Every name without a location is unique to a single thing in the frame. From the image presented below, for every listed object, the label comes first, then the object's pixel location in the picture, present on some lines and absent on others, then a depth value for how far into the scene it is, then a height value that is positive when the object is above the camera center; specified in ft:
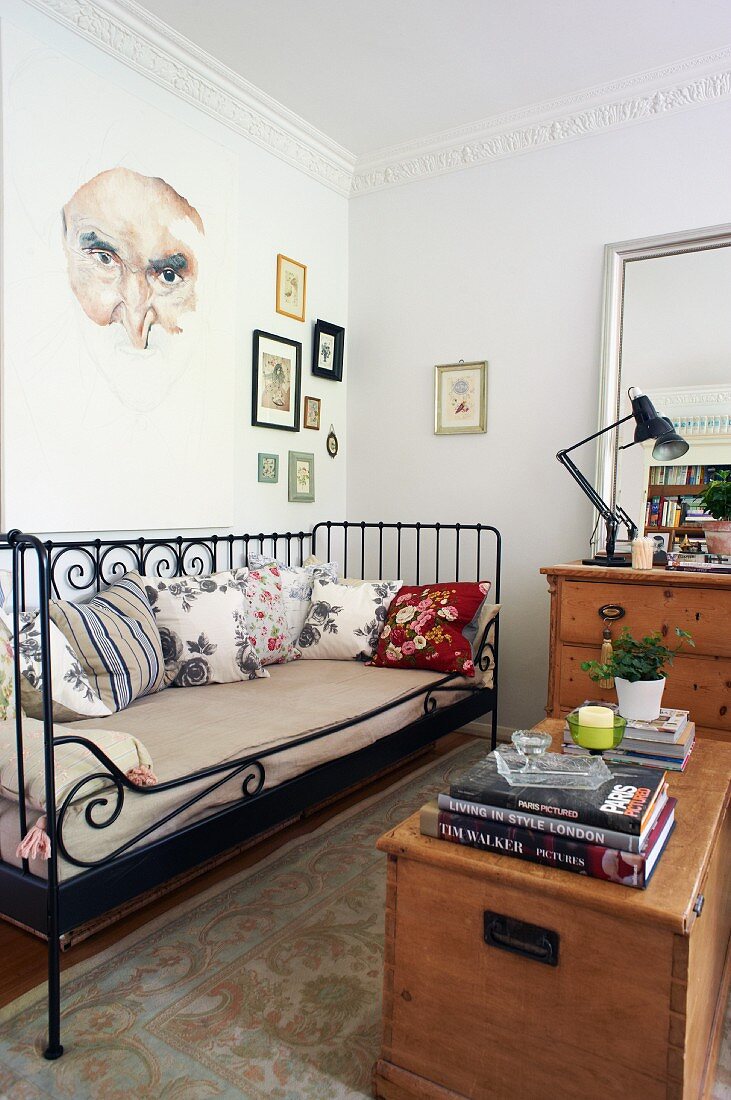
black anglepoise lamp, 9.43 +0.85
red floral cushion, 9.99 -1.70
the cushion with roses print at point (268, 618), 9.95 -1.58
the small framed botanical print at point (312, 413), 12.54 +1.39
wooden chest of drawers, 8.53 -1.37
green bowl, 5.46 -1.63
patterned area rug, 4.77 -3.58
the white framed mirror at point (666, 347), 10.02 +2.16
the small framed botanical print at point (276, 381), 11.41 +1.76
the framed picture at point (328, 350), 12.60 +2.45
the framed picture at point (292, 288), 11.84 +3.26
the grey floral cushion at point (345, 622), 10.57 -1.70
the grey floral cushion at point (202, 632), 8.78 -1.59
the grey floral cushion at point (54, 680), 6.31 -1.64
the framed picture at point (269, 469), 11.62 +0.42
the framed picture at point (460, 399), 12.10 +1.64
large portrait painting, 8.09 +2.18
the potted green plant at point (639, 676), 6.07 -1.34
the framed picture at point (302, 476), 12.27 +0.35
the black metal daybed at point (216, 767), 4.98 -2.21
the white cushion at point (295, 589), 10.87 -1.31
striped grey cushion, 7.65 -1.52
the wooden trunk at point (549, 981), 3.74 -2.49
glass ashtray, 4.48 -1.60
